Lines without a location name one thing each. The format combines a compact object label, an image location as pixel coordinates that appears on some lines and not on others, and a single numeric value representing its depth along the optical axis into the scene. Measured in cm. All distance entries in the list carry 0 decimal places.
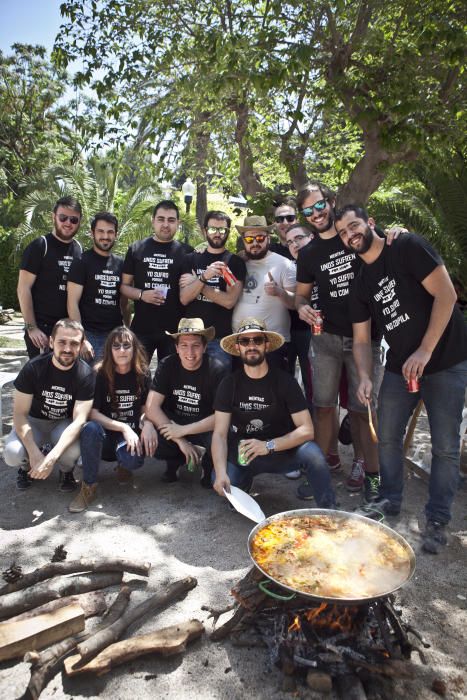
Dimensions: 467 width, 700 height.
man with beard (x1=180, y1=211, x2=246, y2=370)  483
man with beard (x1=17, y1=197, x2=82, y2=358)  504
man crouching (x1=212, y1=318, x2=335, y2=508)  401
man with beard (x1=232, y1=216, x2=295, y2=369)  483
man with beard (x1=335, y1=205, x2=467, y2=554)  350
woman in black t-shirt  436
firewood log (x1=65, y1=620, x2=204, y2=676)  250
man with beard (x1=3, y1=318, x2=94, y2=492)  432
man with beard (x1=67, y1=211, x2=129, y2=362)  497
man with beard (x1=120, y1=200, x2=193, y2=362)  507
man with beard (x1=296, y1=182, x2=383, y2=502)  432
